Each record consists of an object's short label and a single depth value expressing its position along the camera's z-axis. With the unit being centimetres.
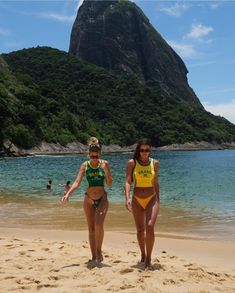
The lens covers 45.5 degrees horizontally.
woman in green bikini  477
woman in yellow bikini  464
